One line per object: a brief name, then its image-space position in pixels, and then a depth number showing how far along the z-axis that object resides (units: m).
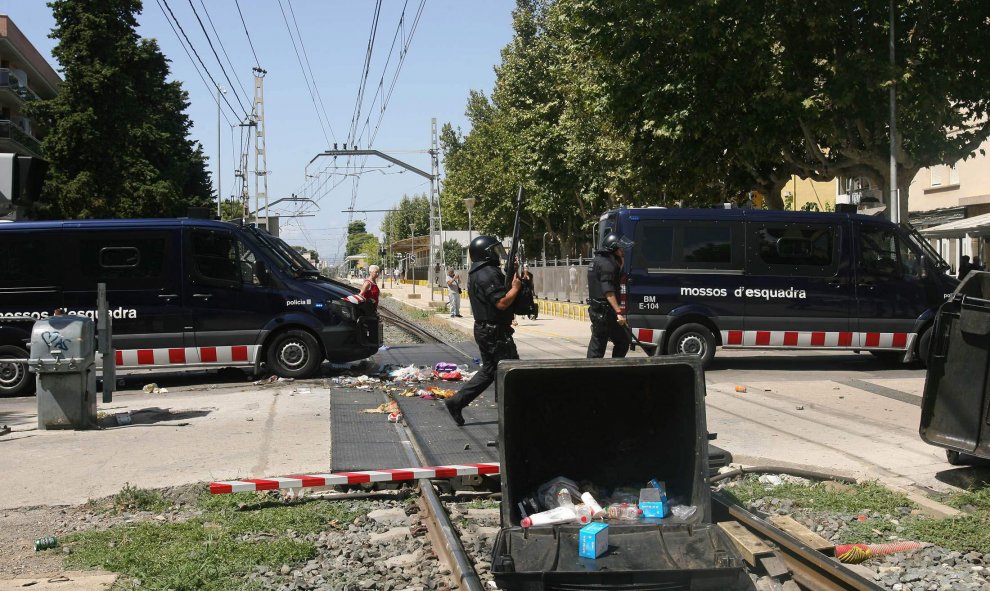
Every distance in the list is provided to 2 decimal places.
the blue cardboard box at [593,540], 4.88
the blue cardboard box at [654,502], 5.32
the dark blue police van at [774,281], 14.37
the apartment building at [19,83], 49.53
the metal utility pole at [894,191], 19.94
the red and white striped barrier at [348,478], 6.83
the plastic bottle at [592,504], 5.30
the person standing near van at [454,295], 32.23
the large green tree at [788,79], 19.67
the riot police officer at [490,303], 8.83
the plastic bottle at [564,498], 5.38
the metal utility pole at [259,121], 43.56
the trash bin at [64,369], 9.84
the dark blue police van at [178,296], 13.45
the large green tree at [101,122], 43.03
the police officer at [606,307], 10.42
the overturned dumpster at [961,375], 7.12
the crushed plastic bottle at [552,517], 5.19
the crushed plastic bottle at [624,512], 5.32
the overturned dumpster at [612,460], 4.59
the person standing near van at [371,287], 14.99
